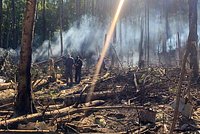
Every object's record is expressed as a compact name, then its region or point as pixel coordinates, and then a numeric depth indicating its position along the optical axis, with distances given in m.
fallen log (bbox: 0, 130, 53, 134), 4.47
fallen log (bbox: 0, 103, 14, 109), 6.44
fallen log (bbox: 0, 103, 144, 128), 5.11
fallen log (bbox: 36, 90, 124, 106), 7.18
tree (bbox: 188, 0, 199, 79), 10.01
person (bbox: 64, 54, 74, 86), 11.02
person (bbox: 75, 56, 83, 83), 11.46
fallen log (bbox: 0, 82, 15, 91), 8.90
